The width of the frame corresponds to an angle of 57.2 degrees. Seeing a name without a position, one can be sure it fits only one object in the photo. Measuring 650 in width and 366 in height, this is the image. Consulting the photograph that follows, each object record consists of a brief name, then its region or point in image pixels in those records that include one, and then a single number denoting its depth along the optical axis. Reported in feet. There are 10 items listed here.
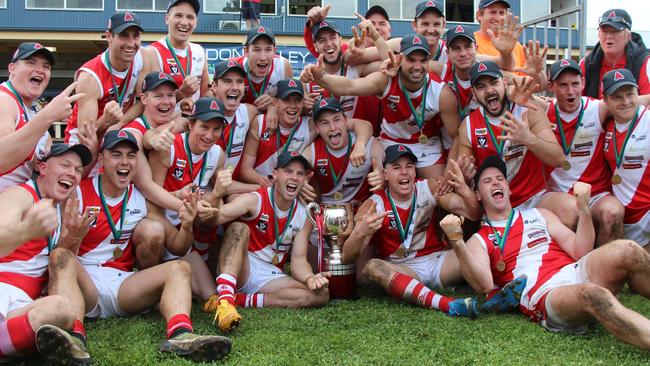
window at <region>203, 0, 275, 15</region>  85.10
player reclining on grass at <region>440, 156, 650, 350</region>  13.19
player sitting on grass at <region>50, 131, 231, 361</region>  14.80
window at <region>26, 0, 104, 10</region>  85.20
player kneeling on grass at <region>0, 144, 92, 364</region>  10.43
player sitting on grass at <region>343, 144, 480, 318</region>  18.06
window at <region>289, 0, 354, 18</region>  86.28
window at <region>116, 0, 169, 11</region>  85.61
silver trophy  18.43
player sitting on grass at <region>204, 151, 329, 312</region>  18.04
